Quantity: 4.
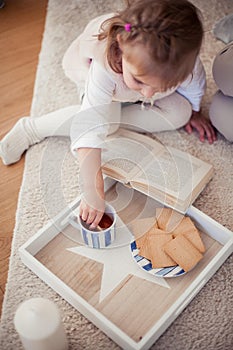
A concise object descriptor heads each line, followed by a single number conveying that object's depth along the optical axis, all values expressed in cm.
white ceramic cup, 89
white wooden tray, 82
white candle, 72
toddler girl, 73
